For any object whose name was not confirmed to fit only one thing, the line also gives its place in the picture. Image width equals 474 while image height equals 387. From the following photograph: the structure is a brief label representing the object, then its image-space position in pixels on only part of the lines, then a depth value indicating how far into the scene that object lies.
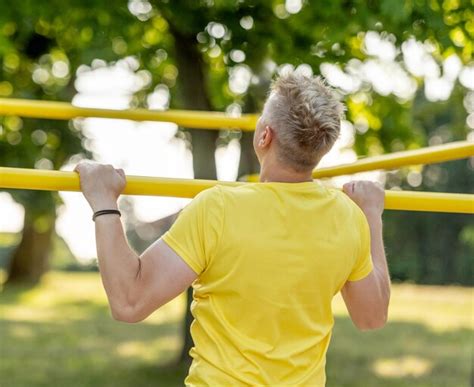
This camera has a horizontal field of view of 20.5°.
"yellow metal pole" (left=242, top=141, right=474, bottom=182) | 4.51
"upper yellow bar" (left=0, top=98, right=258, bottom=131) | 4.87
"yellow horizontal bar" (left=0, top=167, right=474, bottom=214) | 3.37
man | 2.97
